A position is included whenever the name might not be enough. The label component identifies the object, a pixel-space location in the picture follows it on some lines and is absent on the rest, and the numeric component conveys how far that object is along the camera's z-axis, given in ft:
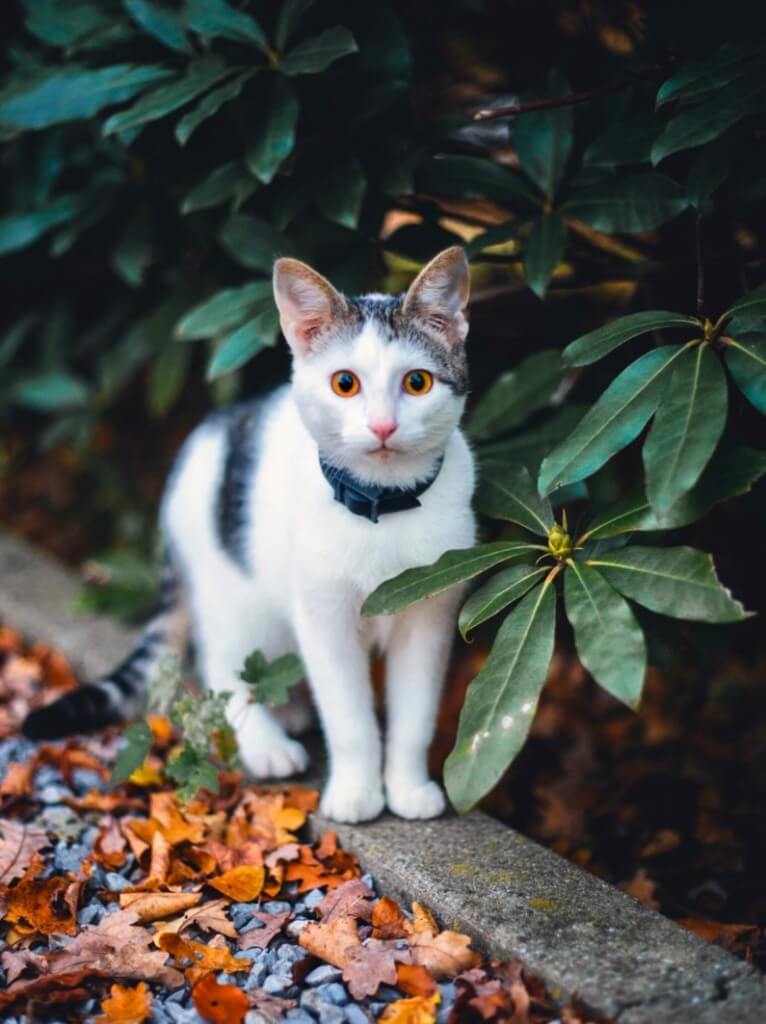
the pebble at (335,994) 2.20
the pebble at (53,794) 2.75
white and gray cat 2.38
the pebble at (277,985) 2.23
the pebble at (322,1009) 2.16
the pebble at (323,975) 2.24
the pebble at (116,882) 2.48
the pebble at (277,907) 2.43
